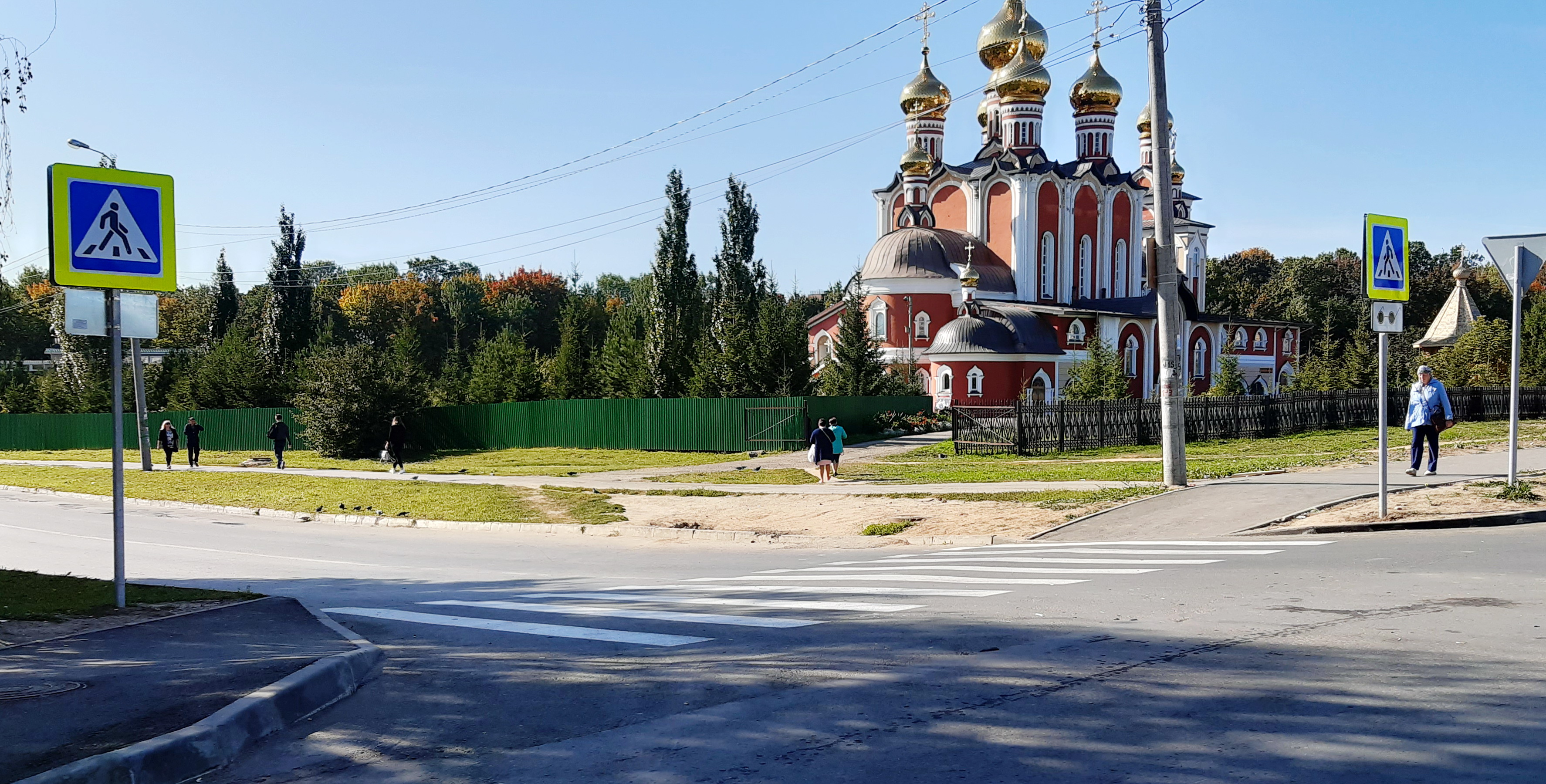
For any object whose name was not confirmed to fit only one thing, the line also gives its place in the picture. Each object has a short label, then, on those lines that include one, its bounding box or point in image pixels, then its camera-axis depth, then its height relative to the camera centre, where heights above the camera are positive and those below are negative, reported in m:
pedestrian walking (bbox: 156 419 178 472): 38.00 -0.88
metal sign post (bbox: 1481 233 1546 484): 14.00 +1.57
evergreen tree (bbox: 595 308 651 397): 46.56 +1.67
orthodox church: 57.00 +7.97
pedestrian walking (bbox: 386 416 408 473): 32.44 -0.93
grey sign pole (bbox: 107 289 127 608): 9.18 -0.16
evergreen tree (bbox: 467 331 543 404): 48.94 +1.25
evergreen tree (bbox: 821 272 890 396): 45.75 +1.35
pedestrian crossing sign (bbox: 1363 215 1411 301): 13.20 +1.53
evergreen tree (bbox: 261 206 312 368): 55.44 +5.17
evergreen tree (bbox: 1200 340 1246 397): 46.04 +0.53
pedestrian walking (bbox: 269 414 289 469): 37.69 -0.88
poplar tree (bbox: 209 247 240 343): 62.62 +5.58
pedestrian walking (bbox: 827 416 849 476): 25.14 -0.89
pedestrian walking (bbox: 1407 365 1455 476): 17.28 -0.37
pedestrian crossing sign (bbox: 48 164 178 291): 8.72 +1.44
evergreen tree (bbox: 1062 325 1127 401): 42.12 +0.55
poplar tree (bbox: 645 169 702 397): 46.06 +4.07
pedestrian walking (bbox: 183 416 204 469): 39.72 -0.94
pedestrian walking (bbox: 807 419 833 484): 24.47 -1.07
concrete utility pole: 18.02 +1.78
